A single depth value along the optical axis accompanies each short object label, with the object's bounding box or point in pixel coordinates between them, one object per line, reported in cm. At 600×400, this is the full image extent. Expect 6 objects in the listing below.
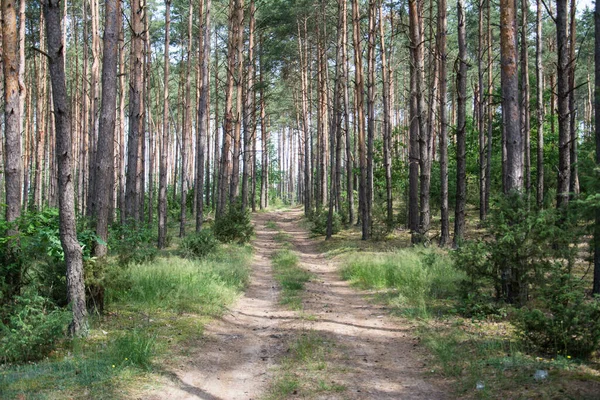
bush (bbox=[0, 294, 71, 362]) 568
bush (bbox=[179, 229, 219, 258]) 1443
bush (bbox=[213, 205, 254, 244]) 1922
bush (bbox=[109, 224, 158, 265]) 1055
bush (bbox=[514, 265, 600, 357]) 536
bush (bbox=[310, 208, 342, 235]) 2247
